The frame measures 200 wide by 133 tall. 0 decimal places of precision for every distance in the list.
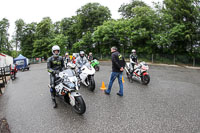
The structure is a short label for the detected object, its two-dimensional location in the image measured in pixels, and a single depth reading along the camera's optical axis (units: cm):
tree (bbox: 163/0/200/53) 1772
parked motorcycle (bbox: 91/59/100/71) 1318
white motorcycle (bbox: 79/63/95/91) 634
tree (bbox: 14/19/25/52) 4728
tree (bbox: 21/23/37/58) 4663
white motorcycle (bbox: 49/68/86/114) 400
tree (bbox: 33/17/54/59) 4297
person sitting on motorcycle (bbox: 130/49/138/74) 842
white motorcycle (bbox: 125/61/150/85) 751
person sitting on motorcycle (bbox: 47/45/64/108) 480
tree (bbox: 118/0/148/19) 3844
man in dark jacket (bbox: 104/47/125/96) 550
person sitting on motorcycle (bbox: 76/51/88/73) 757
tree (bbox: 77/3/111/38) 3684
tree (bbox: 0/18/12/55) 4159
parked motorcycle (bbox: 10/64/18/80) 1136
